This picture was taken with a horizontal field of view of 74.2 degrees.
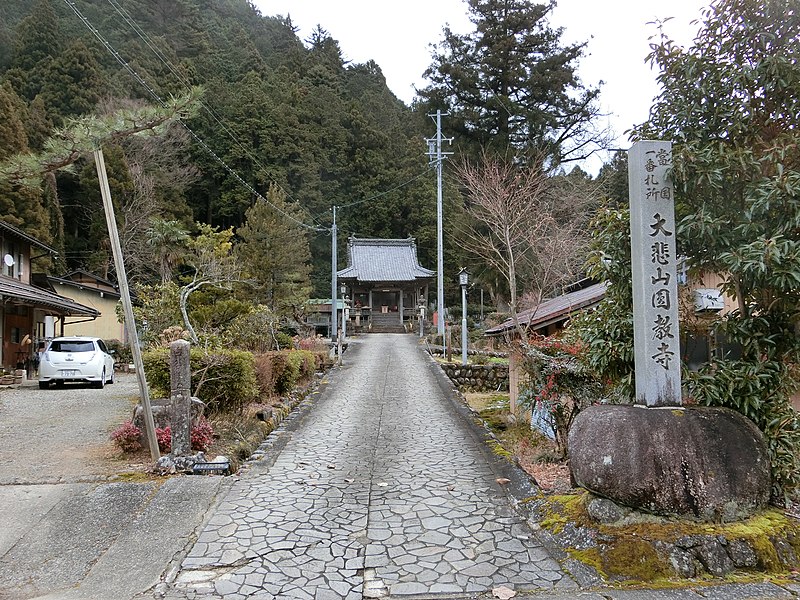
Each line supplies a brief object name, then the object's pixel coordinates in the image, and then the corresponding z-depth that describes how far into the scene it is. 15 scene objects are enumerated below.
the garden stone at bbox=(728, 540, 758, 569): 3.90
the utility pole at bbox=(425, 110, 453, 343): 25.02
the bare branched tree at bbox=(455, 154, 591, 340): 15.17
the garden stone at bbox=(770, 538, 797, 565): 3.96
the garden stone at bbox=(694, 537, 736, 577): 3.87
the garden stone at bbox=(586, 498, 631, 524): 4.21
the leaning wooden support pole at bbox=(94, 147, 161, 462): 6.12
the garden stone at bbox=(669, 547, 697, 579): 3.85
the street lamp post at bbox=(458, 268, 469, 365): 17.08
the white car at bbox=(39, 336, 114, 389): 13.98
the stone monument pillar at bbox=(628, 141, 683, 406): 4.49
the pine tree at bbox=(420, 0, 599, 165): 30.20
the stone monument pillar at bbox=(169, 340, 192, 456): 6.27
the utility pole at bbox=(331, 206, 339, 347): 24.74
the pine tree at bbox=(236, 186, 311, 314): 24.34
